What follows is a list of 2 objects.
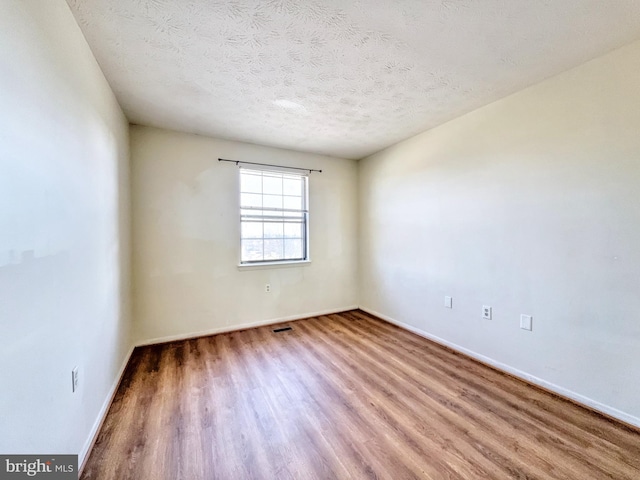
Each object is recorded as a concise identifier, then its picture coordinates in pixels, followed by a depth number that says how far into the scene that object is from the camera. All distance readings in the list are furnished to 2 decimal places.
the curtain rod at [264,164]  3.33
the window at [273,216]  3.54
